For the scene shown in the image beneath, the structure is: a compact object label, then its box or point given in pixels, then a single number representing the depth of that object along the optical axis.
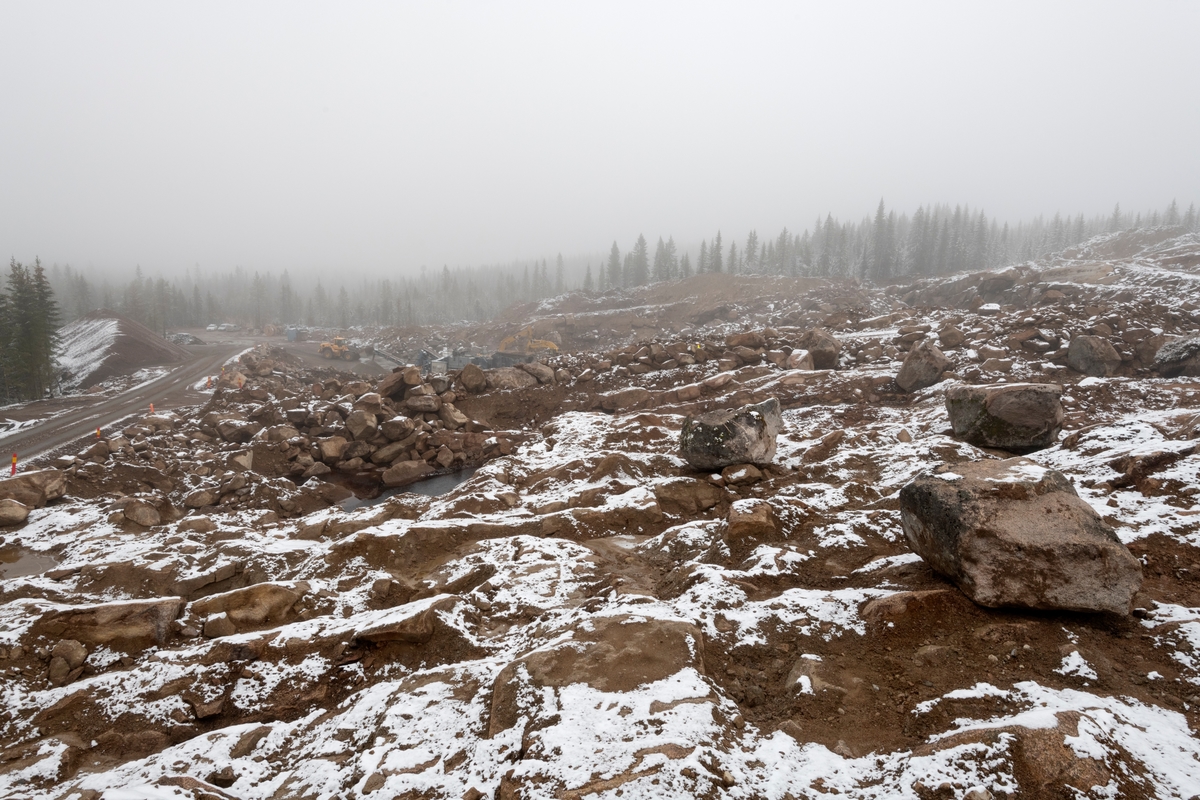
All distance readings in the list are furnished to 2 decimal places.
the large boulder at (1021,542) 6.74
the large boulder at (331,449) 23.91
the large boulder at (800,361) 29.64
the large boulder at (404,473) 23.20
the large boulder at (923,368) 23.14
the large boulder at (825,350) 30.44
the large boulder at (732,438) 15.16
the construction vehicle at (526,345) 64.02
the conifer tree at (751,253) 129.88
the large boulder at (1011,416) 13.80
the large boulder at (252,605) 10.12
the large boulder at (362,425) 24.82
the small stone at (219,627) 9.80
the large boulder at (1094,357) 21.88
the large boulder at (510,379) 31.86
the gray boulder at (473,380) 31.05
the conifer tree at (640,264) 130.00
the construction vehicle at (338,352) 74.88
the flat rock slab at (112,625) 9.24
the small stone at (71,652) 8.77
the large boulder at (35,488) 16.28
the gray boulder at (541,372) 33.50
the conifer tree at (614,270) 136.10
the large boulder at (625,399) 28.91
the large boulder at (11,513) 15.32
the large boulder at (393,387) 28.75
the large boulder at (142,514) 15.94
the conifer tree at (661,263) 128.00
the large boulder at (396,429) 25.34
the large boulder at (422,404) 27.59
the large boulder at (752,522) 11.45
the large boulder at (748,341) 34.38
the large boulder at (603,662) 6.69
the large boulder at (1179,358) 20.50
